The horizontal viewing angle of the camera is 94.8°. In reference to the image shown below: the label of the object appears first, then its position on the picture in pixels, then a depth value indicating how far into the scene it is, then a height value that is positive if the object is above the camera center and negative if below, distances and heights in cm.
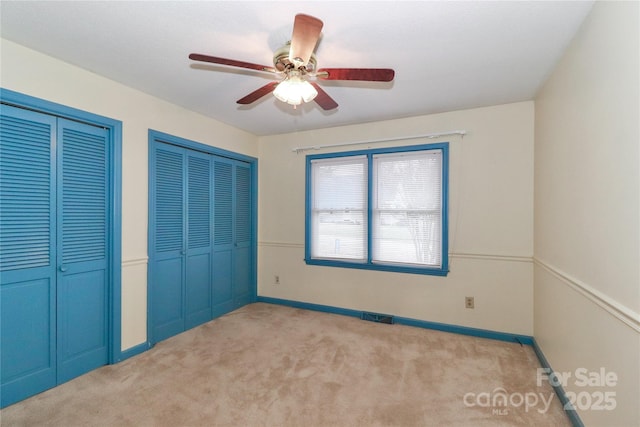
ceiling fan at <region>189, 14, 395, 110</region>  163 +87
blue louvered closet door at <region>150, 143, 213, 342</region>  310 -30
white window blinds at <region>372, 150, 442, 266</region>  347 +8
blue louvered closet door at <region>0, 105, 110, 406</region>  208 -29
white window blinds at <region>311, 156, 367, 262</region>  387 +9
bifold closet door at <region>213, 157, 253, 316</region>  385 -30
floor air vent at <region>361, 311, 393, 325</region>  362 -129
